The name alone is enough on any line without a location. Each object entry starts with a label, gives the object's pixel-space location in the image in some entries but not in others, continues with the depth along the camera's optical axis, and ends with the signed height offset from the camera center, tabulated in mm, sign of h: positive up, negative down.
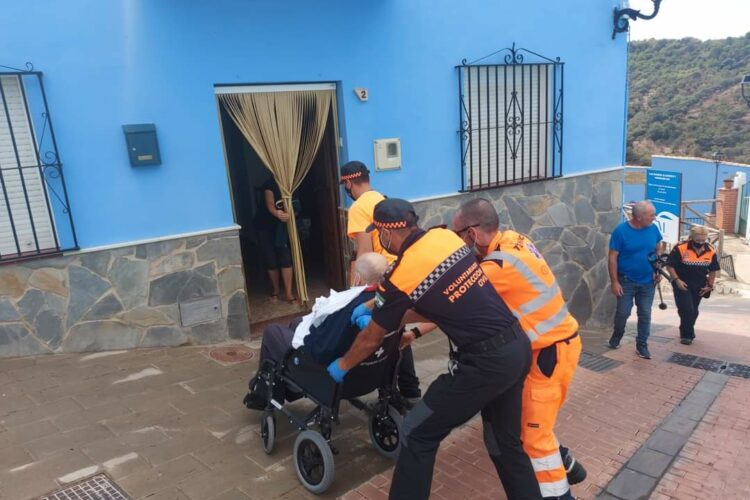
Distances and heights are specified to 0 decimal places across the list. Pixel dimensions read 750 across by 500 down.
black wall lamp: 15864 +708
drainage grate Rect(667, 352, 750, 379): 5619 -2705
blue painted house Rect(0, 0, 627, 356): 4547 +131
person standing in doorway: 6297 -1174
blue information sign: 9789 -1558
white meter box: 5984 -216
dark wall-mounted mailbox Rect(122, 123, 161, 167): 4723 +91
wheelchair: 3086 -1573
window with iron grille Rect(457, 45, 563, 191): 6727 +48
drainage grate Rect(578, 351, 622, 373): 5528 -2532
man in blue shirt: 5777 -1584
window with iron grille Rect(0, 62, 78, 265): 4418 -116
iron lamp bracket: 7582 +1326
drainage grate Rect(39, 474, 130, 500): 3027 -1841
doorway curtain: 5422 +146
